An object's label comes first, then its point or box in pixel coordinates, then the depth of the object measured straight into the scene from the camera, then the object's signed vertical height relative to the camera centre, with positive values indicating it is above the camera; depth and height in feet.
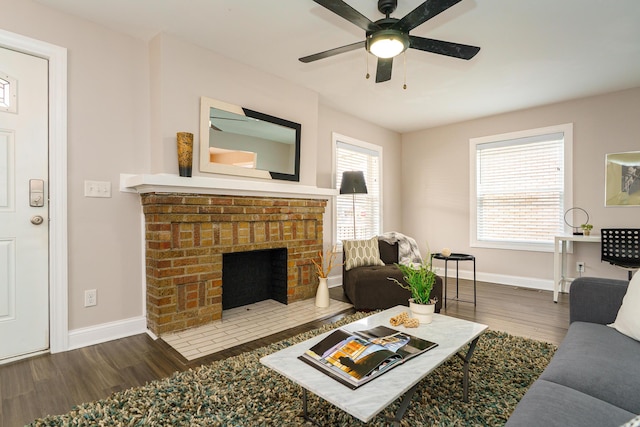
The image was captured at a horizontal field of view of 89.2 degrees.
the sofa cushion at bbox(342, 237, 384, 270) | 12.28 -1.64
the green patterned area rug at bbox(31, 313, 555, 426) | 5.18 -3.33
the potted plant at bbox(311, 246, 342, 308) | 11.44 -2.88
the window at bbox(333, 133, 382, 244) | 15.49 +0.85
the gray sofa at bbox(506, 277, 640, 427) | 3.32 -2.07
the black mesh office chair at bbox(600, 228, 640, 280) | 11.13 -1.24
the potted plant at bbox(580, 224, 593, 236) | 12.81 -0.65
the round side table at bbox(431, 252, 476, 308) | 11.40 -1.66
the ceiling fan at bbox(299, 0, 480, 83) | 6.01 +3.73
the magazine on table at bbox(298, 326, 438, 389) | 4.35 -2.13
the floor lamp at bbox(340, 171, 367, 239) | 13.75 +1.18
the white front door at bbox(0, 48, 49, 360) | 7.38 +0.11
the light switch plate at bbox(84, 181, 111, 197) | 8.36 +0.56
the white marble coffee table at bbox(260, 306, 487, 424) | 3.82 -2.22
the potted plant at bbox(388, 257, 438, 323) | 6.32 -1.62
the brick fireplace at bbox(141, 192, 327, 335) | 8.73 -0.98
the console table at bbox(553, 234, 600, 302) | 12.34 -1.91
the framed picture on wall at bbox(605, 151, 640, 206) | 12.59 +1.29
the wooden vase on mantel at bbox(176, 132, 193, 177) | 8.82 +1.62
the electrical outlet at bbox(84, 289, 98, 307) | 8.35 -2.27
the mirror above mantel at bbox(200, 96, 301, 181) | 9.78 +2.25
